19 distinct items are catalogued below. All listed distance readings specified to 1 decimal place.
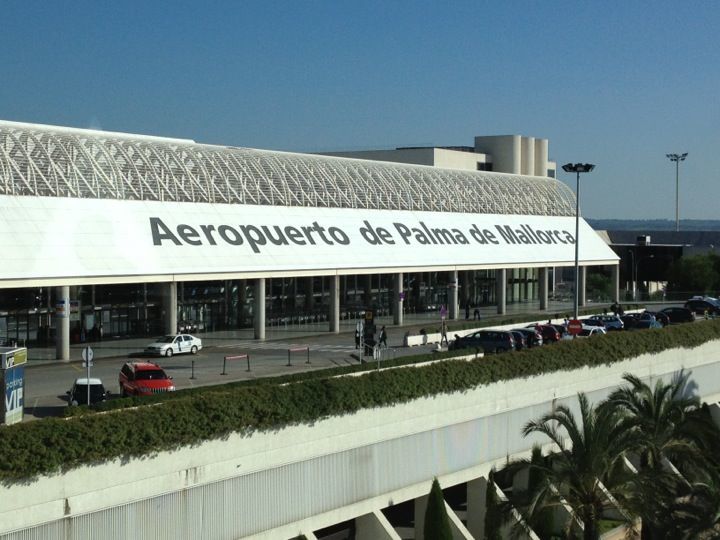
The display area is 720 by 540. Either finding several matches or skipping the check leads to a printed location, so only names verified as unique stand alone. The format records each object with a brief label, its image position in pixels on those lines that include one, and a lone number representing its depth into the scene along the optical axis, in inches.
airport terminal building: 1749.5
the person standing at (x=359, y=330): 1498.5
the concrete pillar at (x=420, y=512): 1067.3
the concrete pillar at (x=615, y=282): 3144.7
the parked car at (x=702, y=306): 2501.8
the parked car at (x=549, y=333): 1930.4
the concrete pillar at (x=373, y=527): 994.1
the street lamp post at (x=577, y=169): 1915.6
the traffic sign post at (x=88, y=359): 1134.7
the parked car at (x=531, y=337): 1708.9
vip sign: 927.3
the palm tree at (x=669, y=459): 935.7
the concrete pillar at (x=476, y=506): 1116.5
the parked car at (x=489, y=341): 1658.5
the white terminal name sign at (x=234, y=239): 1680.6
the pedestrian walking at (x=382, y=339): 1822.3
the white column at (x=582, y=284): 3011.8
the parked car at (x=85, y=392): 1194.6
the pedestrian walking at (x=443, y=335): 1860.2
